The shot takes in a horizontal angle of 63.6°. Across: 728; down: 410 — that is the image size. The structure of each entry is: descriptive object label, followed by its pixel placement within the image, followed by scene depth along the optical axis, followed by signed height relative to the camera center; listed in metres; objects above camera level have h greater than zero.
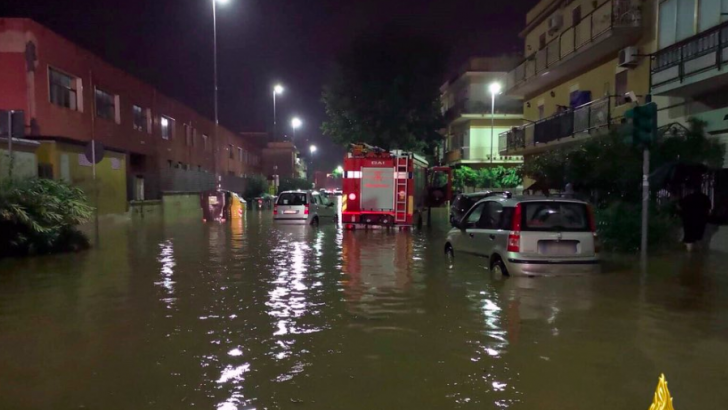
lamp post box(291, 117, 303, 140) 69.50 +7.44
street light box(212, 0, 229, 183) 29.08 +7.29
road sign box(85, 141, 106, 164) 16.58 +0.89
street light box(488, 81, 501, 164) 40.38 +5.67
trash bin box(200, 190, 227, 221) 27.28 -1.02
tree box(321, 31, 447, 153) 37.91 +5.89
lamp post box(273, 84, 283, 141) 48.56 +7.89
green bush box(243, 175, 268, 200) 44.38 -0.35
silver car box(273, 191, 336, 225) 23.70 -1.03
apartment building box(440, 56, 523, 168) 42.38 +5.23
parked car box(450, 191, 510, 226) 22.75 -0.69
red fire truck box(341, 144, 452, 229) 19.84 -0.11
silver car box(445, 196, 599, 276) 9.45 -0.86
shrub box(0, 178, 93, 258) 12.40 -0.73
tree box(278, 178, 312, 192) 60.89 -0.05
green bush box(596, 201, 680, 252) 13.41 -1.02
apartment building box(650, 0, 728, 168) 14.11 +3.12
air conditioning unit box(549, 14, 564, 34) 24.70 +6.89
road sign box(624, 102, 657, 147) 11.23 +1.17
